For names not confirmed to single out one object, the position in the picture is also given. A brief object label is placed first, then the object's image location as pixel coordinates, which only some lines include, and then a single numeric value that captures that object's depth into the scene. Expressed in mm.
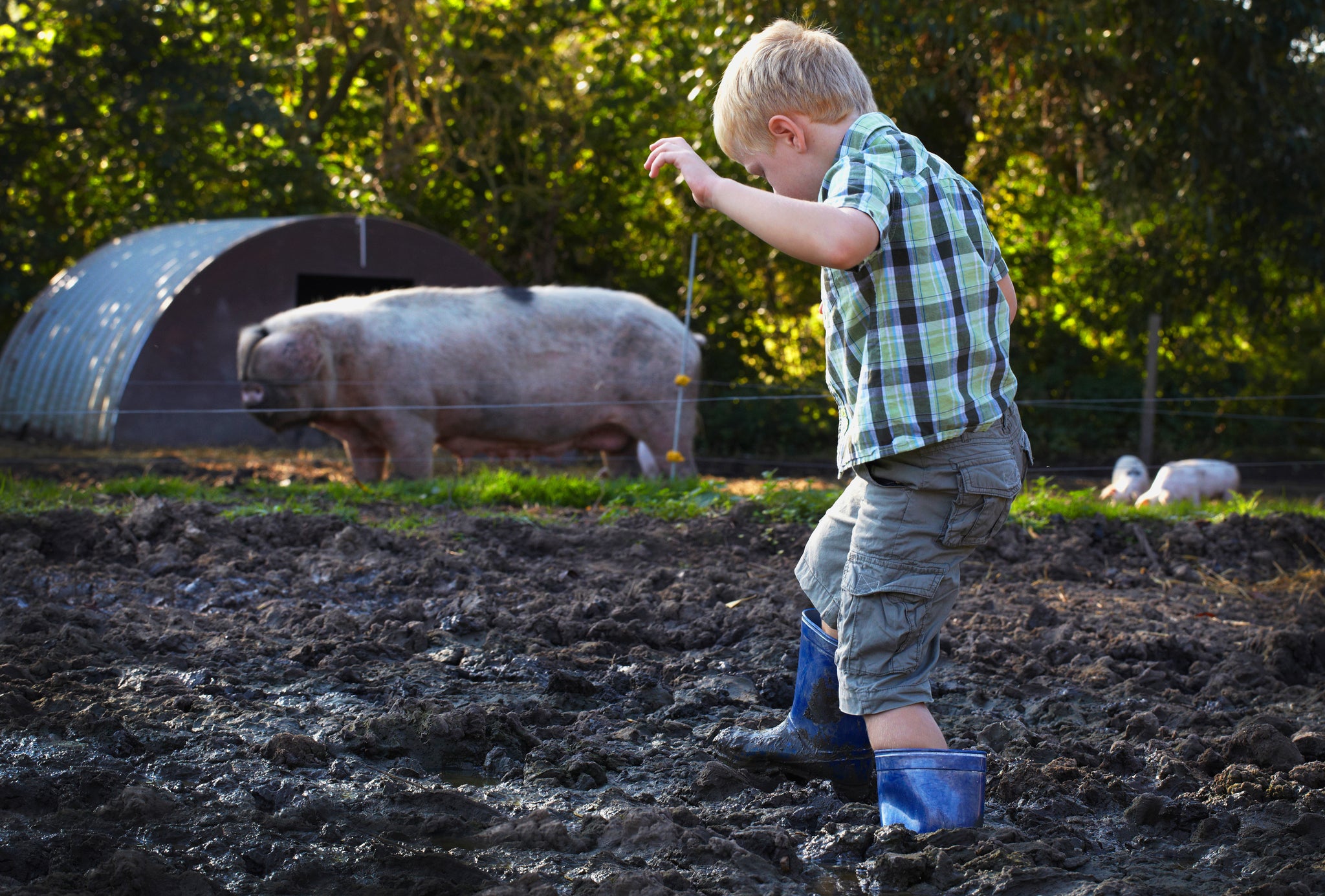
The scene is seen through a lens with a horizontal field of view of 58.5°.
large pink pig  7469
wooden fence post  10297
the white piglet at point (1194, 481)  7539
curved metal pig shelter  9656
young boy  2236
